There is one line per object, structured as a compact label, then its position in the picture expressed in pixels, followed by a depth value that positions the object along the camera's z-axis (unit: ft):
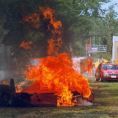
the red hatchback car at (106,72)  137.39
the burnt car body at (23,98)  60.49
